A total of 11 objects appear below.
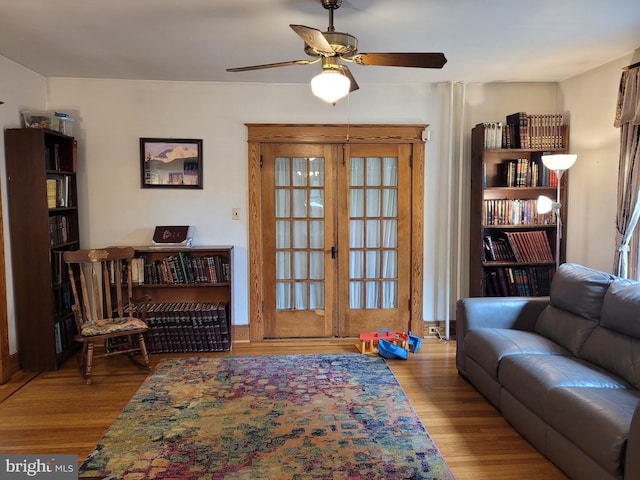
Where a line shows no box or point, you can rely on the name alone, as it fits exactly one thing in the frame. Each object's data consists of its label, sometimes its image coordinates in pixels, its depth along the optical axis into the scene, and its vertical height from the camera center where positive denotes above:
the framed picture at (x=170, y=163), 4.52 +0.42
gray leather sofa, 2.15 -0.96
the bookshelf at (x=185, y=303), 4.35 -0.94
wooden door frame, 4.58 +0.38
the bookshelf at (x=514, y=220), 4.42 -0.15
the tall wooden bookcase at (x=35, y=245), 3.79 -0.32
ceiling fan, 2.43 +0.80
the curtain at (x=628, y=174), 3.48 +0.22
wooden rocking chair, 3.77 -0.91
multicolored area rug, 2.49 -1.37
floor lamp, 3.90 +0.15
